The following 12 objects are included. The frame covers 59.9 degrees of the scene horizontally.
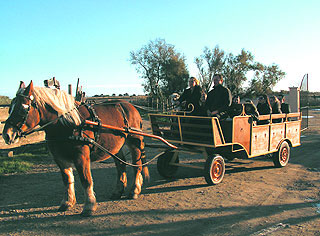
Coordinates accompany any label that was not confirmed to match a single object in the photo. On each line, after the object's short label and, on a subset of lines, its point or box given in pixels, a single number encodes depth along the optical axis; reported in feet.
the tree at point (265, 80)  104.83
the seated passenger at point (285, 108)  31.89
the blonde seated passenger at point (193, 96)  21.41
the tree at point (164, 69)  102.63
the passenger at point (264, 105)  26.66
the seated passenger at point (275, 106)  28.60
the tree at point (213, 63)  108.17
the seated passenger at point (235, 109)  20.49
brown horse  12.42
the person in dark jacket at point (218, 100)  19.70
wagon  19.11
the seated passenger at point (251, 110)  21.54
